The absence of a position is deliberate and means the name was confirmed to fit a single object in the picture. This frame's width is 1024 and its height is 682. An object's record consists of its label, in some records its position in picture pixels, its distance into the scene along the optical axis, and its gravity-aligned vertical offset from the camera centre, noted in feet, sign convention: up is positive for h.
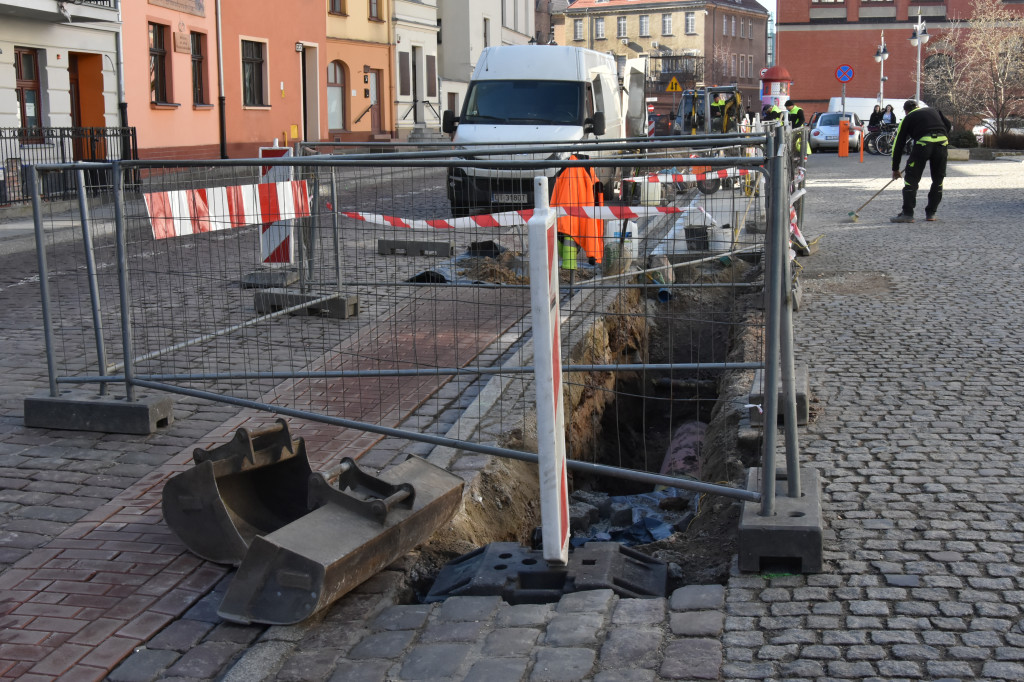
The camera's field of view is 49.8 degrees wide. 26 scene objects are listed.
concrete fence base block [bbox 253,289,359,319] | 29.32 -3.38
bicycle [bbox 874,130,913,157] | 127.86 +2.68
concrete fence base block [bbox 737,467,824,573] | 12.83 -4.32
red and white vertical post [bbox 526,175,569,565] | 10.73 -1.98
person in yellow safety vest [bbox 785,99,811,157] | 76.02 +3.62
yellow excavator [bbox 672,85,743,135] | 110.73 +5.78
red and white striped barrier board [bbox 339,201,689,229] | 18.04 -0.73
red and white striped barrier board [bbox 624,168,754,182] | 17.25 -0.13
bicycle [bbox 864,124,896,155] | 130.52 +3.74
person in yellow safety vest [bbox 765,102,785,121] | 70.31 +3.63
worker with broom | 52.54 +0.67
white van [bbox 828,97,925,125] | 175.63 +9.51
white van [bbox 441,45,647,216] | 59.00 +3.98
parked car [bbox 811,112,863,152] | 146.00 +4.66
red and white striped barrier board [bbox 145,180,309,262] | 19.47 -0.60
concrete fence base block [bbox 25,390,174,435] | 19.53 -4.16
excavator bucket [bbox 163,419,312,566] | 13.98 -4.18
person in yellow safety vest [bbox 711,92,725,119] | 111.86 +6.05
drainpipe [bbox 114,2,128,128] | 77.46 +6.80
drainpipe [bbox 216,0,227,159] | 92.07 +6.74
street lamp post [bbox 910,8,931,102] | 158.10 +19.18
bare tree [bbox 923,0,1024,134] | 131.95 +11.79
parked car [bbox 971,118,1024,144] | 127.95 +4.38
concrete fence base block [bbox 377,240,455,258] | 29.45 -2.15
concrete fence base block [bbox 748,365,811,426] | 18.79 -3.97
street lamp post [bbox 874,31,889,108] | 168.47 +17.30
